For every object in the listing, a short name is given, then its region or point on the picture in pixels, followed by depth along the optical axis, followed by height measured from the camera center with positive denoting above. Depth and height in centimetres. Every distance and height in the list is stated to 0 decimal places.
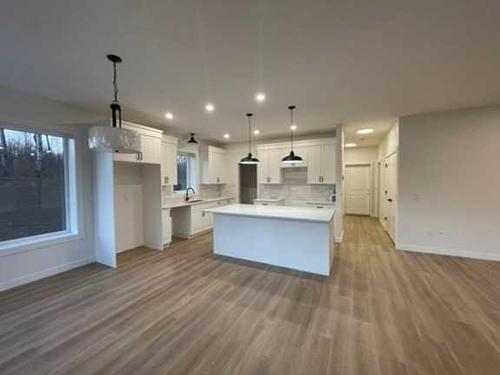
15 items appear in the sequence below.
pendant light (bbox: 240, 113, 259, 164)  461 +45
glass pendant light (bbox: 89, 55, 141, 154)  197 +38
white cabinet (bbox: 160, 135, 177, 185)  529 +50
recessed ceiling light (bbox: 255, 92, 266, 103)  345 +130
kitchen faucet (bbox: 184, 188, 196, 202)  637 -33
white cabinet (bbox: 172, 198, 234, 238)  591 -102
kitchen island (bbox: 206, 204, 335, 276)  361 -95
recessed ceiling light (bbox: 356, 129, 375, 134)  597 +130
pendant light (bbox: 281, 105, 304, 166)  424 +38
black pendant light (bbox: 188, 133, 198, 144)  607 +109
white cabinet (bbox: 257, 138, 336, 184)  583 +58
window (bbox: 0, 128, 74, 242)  336 -2
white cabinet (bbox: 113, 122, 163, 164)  418 +68
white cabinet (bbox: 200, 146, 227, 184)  695 +52
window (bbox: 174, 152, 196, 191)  645 +31
